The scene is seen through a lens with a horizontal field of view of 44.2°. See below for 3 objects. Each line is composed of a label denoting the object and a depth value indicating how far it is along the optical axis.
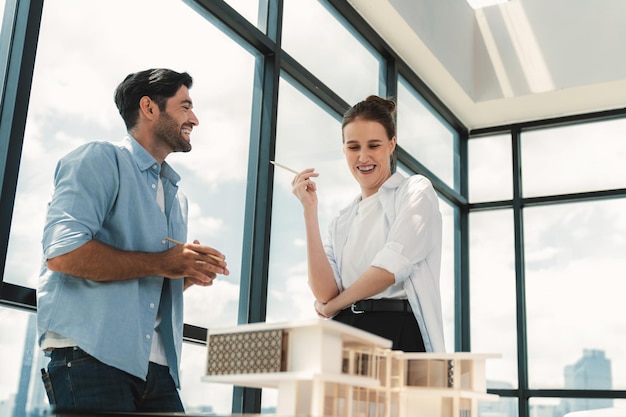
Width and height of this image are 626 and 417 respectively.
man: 1.60
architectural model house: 1.13
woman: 1.83
